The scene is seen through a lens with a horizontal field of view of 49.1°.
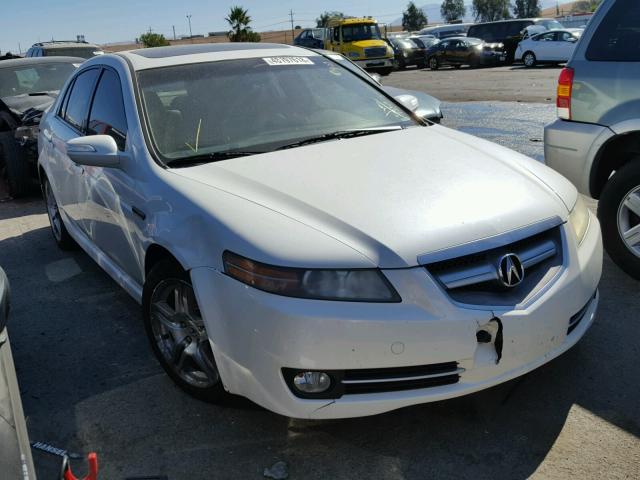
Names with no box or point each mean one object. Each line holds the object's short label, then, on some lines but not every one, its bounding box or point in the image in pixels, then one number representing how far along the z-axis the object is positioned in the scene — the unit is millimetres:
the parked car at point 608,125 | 4320
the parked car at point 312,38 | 30719
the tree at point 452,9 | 99875
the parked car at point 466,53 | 27172
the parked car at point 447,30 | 43628
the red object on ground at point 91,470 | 2174
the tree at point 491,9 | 88500
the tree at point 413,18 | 81812
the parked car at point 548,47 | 23984
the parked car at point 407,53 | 31078
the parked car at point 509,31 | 28188
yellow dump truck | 27188
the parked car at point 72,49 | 12172
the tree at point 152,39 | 49869
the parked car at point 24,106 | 7809
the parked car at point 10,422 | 1823
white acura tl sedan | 2588
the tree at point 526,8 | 86375
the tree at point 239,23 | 45928
